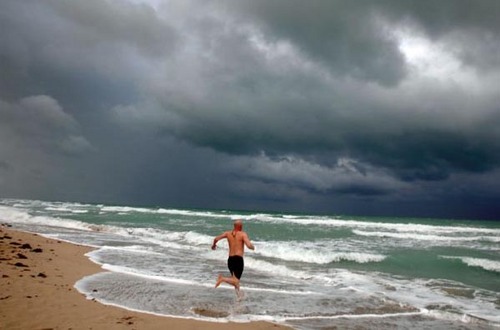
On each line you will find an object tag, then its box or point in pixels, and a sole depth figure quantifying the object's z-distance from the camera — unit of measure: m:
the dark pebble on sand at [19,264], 10.24
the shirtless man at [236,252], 9.09
